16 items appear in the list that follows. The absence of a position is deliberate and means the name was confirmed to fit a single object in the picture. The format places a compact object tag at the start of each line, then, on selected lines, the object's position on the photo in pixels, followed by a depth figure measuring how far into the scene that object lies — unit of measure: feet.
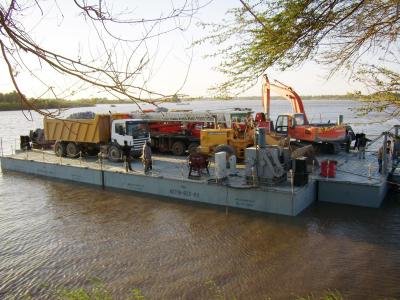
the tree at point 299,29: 13.30
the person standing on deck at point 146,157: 46.14
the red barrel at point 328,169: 40.96
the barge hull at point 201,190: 36.52
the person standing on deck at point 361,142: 53.79
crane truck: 54.49
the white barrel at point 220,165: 39.31
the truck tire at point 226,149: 47.47
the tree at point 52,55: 8.75
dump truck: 55.67
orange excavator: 54.49
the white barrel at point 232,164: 43.21
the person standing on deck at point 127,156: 48.34
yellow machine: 49.44
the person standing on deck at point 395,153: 45.11
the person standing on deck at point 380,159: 43.70
